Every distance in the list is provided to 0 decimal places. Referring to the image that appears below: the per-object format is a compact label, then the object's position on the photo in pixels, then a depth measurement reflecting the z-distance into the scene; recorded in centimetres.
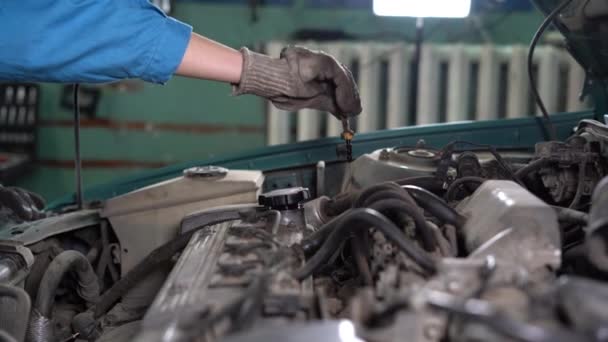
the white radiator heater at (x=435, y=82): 338
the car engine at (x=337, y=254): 70
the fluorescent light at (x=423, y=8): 238
